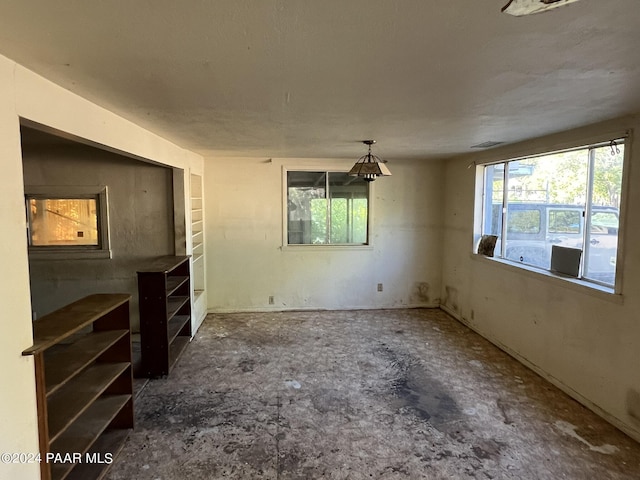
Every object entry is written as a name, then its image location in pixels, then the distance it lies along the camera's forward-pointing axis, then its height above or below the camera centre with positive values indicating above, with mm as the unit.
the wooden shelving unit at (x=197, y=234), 5066 -320
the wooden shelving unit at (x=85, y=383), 1832 -1055
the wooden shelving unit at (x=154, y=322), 3508 -1042
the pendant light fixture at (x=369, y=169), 3852 +444
